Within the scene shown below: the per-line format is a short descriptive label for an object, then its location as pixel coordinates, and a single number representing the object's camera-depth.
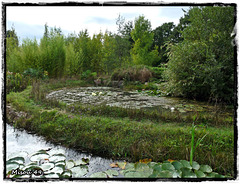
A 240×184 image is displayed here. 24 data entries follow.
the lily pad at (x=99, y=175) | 2.25
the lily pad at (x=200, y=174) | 2.14
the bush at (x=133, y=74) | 11.70
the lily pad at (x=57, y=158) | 2.66
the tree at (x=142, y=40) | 17.94
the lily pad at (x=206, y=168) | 2.28
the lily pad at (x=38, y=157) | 2.69
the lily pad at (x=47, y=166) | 2.35
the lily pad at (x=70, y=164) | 2.54
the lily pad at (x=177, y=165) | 2.29
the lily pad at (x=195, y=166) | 2.31
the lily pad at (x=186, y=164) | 2.31
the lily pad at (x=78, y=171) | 2.37
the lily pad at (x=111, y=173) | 2.35
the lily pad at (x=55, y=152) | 2.87
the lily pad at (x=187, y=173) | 2.11
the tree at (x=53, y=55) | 10.96
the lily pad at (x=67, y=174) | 2.24
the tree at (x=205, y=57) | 6.11
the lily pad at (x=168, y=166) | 2.25
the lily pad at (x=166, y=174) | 2.04
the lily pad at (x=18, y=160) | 2.54
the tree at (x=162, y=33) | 25.11
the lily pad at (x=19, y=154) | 2.71
